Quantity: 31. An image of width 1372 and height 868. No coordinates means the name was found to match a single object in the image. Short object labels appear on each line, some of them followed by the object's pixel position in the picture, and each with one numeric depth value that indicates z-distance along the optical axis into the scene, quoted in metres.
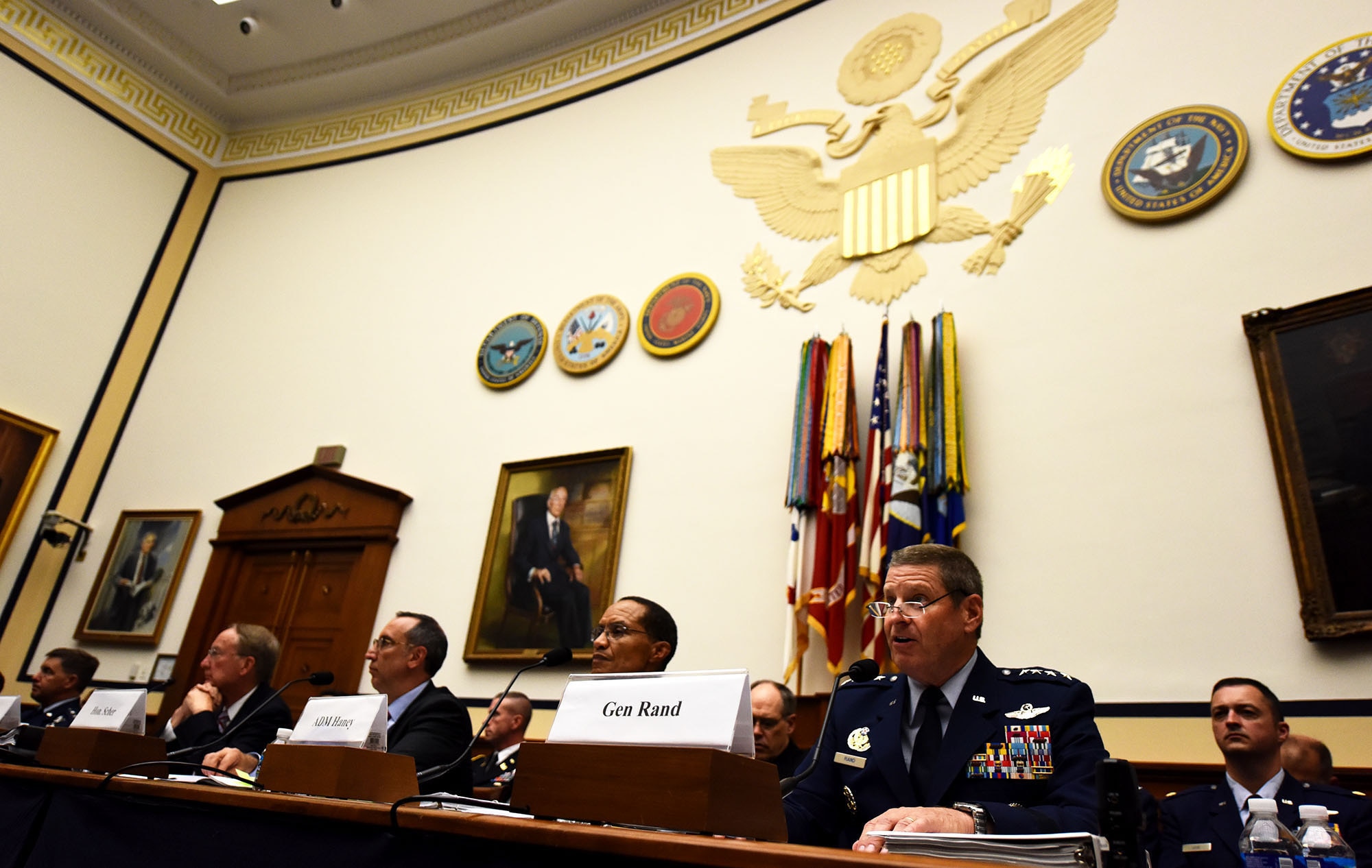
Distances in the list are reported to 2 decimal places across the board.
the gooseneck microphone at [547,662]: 2.08
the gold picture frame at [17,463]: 6.89
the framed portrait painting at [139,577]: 6.75
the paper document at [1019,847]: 1.21
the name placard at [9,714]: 3.30
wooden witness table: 1.24
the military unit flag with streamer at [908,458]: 4.29
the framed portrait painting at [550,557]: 5.31
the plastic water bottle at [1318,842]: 1.96
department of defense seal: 6.31
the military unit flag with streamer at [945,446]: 4.26
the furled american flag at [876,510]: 4.25
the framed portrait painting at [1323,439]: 3.32
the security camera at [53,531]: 7.01
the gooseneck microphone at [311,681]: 2.92
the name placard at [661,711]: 1.50
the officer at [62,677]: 4.83
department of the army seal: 6.03
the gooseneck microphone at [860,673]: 1.95
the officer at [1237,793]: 2.82
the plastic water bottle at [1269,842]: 1.95
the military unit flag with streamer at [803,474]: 4.52
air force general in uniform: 1.91
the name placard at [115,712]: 2.72
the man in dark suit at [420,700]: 2.78
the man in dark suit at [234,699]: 3.38
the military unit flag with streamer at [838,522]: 4.40
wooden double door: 6.04
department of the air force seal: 3.94
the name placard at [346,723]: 2.20
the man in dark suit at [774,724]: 3.51
